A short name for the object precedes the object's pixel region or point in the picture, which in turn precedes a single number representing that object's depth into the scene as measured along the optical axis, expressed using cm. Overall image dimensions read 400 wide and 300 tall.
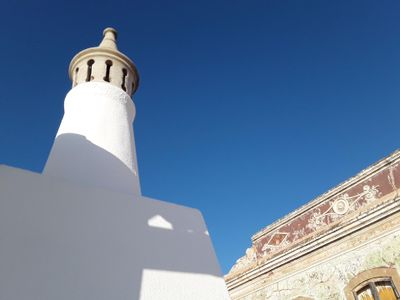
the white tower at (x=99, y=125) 467
